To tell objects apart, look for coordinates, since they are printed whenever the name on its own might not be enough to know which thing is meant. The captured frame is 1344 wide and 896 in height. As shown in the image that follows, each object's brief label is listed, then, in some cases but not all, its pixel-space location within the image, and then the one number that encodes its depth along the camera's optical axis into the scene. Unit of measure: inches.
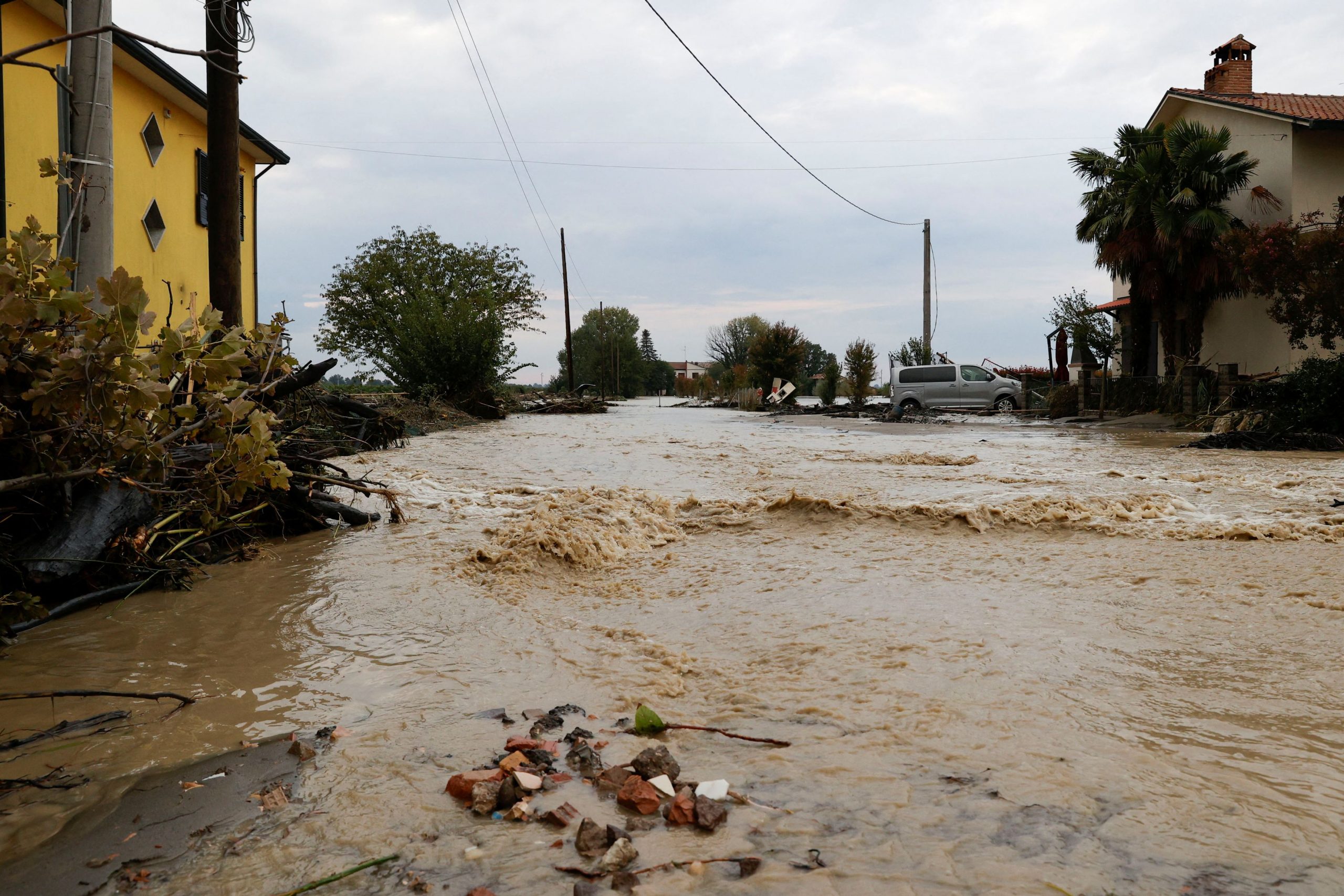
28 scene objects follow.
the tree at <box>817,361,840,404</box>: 1439.5
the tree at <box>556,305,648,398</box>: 2807.6
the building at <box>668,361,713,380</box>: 5679.1
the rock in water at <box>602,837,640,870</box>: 74.6
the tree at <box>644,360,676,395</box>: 3954.2
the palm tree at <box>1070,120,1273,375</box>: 846.5
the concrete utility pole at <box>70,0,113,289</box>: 186.5
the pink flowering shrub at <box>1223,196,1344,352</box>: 584.7
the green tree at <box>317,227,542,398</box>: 1850.4
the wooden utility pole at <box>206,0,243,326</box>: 282.2
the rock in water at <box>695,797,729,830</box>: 81.2
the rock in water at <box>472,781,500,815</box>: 85.1
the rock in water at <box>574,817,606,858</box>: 76.8
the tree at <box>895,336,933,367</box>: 1608.3
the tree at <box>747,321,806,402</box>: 1520.7
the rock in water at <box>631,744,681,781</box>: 91.4
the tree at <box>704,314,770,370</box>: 4045.3
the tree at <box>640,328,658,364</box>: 5108.3
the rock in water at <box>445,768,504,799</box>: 87.8
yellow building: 418.6
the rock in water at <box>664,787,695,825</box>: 82.5
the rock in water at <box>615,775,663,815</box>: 85.0
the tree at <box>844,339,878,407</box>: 1316.4
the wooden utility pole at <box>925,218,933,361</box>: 1226.0
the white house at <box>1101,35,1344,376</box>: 808.3
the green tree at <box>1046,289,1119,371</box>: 1204.5
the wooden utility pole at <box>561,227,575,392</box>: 1503.9
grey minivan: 1099.3
